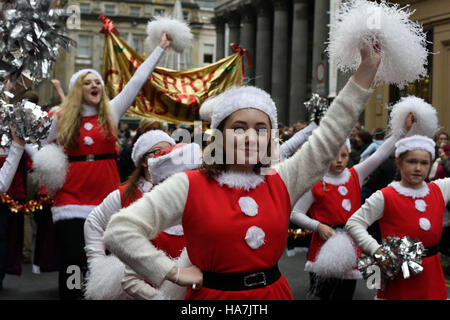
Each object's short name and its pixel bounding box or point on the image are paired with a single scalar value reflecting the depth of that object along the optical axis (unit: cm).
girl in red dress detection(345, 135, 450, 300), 411
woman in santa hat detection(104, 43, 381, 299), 235
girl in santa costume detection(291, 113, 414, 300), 565
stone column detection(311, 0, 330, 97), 2409
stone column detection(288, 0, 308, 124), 2794
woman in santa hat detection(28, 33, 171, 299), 482
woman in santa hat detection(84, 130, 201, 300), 262
